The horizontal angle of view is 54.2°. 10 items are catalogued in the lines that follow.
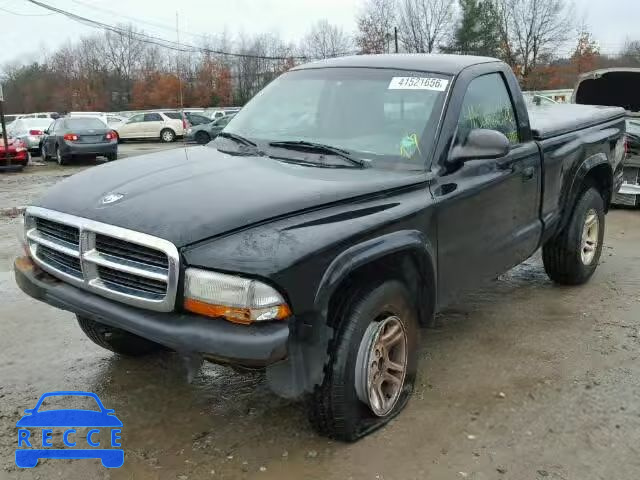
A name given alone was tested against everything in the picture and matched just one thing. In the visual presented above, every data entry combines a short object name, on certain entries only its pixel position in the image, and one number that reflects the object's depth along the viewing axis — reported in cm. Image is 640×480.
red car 1794
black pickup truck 258
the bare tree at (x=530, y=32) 5788
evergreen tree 5625
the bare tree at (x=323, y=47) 5947
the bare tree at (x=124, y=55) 6606
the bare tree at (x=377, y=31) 5312
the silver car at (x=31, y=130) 2292
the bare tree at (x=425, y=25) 5750
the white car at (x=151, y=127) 3086
